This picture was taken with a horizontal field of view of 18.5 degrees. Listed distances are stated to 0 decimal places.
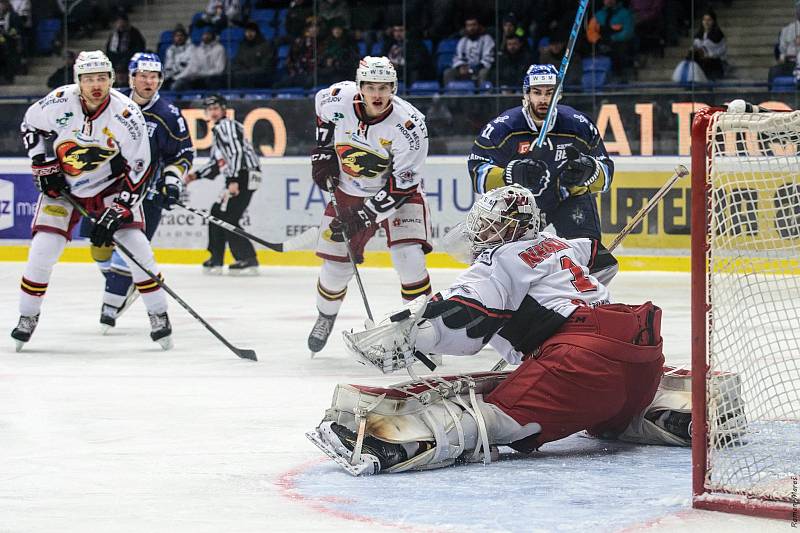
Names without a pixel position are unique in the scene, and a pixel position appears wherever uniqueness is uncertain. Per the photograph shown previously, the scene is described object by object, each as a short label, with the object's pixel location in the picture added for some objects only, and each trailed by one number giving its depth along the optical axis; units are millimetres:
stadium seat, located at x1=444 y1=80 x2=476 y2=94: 17704
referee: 17083
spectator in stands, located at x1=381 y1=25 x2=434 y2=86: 18118
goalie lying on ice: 6015
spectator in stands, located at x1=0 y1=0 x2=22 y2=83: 19827
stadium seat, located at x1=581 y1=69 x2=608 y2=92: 16973
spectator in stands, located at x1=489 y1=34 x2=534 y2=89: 17401
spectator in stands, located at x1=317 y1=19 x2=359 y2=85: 18421
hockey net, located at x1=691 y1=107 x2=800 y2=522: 5250
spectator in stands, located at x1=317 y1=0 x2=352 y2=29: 18586
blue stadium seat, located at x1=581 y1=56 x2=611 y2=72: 17042
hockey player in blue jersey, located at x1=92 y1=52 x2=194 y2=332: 11375
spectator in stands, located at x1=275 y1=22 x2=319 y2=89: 18628
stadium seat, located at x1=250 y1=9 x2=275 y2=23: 19689
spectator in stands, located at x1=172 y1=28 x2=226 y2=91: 19041
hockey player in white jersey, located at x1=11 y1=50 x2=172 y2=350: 10341
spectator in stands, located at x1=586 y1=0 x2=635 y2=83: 17125
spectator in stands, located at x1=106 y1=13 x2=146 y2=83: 19469
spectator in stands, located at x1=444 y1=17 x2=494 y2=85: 17718
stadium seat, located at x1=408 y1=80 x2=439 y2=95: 17966
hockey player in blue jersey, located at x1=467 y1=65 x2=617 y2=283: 9955
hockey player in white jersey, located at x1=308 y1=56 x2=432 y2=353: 10141
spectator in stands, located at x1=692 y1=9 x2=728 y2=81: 16560
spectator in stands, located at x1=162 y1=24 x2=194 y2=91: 19496
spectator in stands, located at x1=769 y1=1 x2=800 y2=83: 16063
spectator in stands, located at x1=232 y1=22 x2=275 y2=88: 18917
